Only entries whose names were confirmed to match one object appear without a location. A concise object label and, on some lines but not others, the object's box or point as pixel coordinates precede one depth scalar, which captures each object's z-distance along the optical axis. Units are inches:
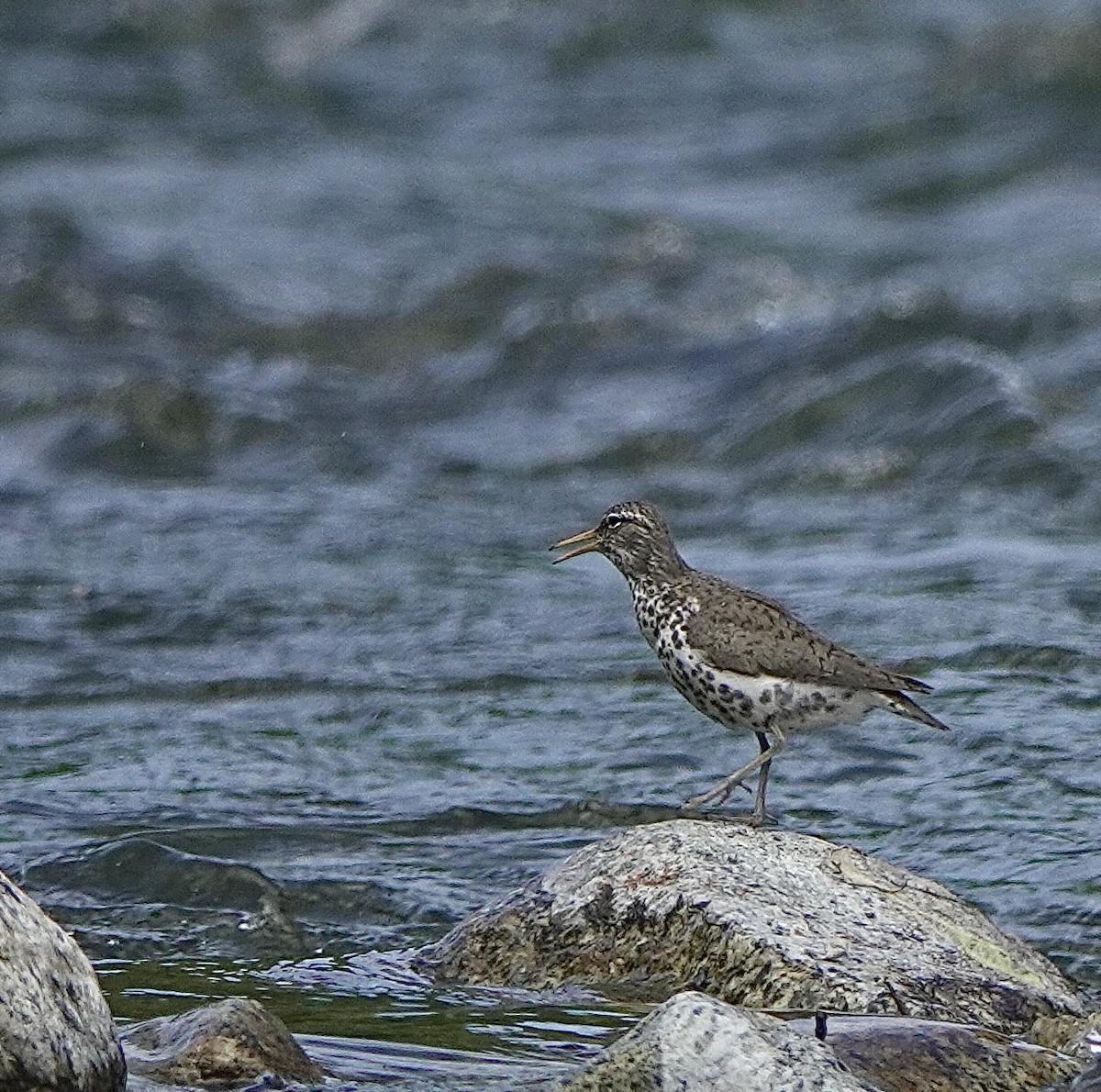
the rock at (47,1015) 422.6
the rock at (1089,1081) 443.5
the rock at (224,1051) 452.4
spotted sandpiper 575.8
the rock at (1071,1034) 474.6
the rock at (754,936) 510.6
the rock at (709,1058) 418.0
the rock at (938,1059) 454.0
